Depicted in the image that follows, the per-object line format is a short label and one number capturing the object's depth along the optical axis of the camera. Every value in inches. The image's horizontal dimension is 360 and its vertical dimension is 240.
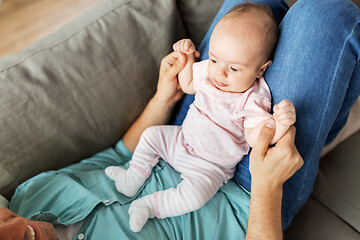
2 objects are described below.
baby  35.9
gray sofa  43.5
